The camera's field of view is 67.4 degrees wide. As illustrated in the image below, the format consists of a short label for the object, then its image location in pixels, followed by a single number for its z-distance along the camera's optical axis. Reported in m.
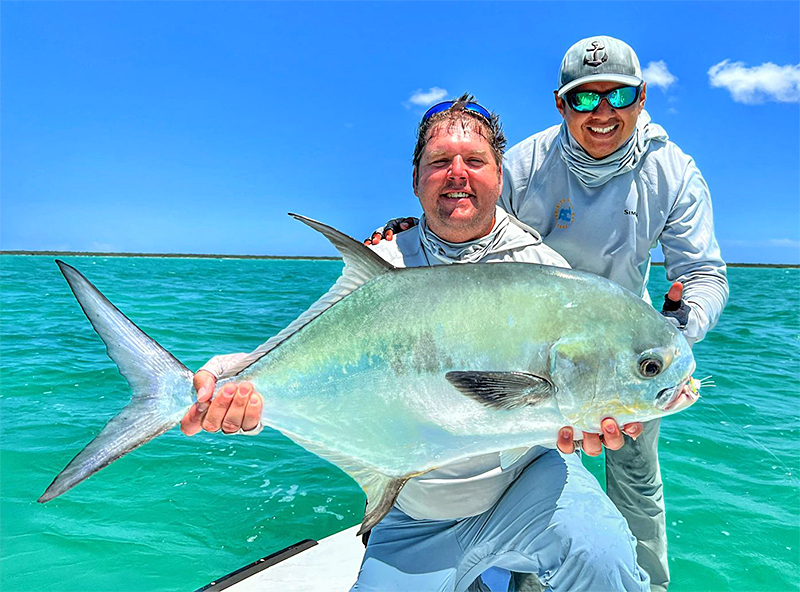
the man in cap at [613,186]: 2.75
